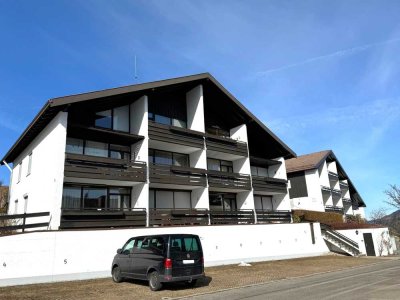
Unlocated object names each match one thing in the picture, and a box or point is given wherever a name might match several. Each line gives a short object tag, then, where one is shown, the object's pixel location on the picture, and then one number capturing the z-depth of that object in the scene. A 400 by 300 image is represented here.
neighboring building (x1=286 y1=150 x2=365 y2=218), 41.94
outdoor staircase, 31.12
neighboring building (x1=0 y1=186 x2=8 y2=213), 36.71
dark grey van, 12.69
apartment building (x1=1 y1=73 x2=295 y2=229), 19.38
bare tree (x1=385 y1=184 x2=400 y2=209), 49.97
